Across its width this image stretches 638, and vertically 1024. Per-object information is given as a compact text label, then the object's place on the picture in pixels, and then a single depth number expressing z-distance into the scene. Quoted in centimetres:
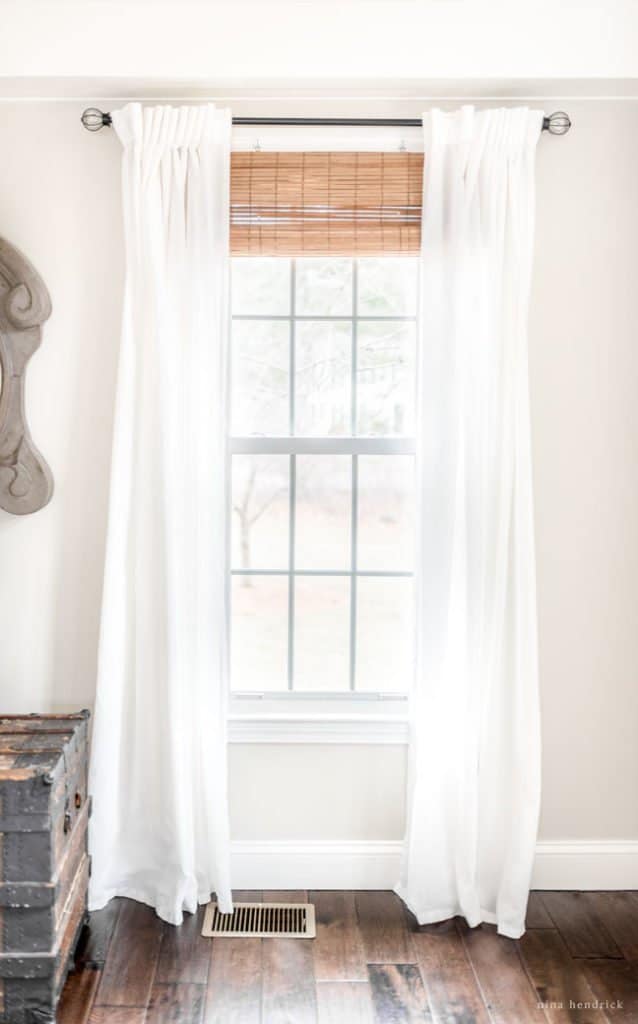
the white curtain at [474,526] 255
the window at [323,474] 279
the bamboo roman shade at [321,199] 261
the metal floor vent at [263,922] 255
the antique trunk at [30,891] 213
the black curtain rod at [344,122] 255
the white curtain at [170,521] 254
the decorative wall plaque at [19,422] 259
